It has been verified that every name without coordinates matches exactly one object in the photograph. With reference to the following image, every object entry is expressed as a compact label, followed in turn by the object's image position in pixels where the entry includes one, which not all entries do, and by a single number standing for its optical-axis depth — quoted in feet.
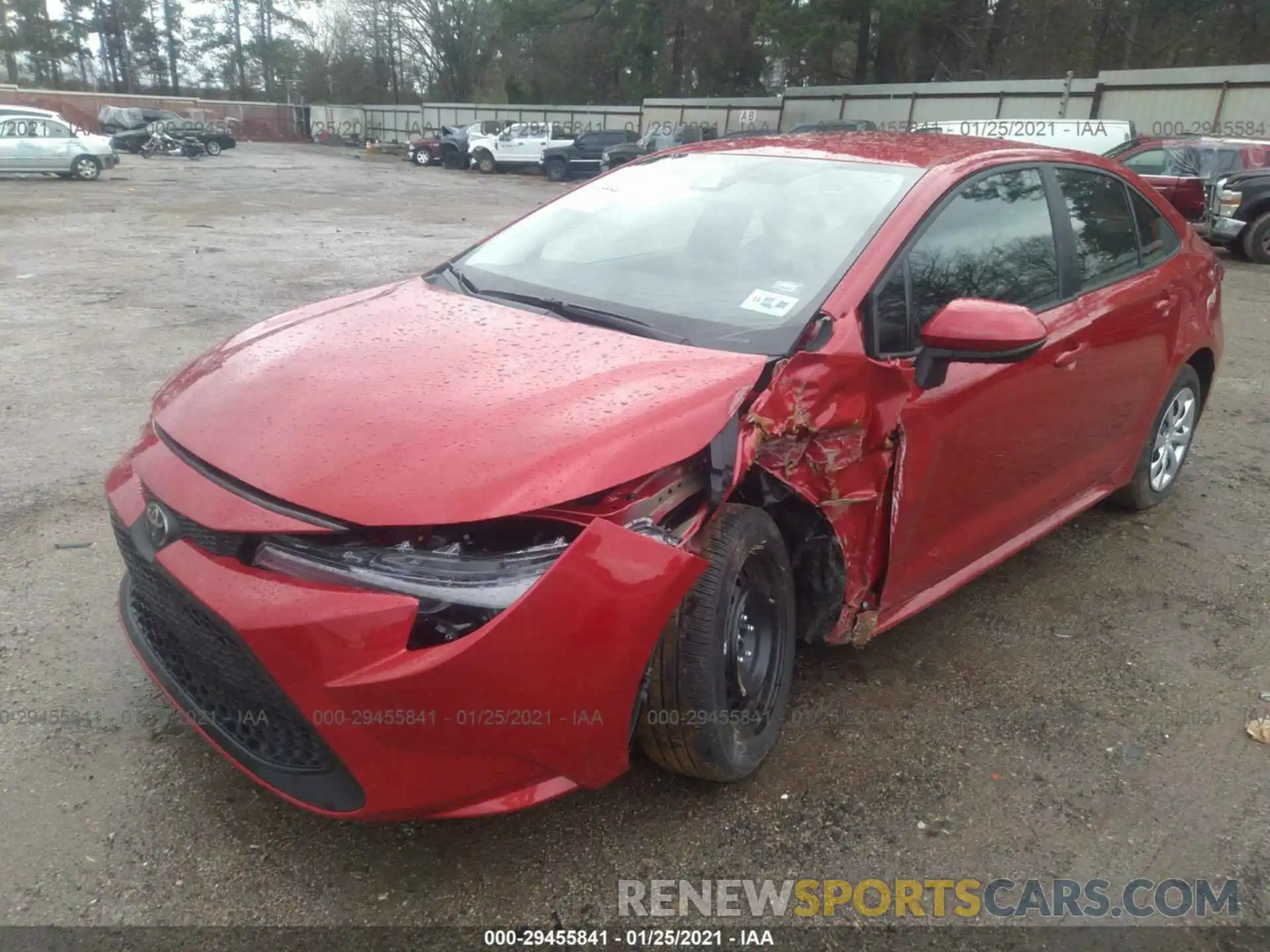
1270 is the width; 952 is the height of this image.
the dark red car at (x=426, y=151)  117.39
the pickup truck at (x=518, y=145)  105.09
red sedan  6.24
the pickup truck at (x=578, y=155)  96.37
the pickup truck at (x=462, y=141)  111.24
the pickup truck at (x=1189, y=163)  41.93
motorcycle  117.50
